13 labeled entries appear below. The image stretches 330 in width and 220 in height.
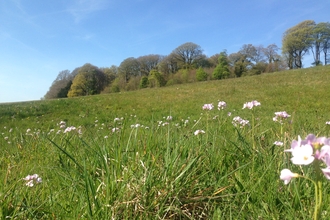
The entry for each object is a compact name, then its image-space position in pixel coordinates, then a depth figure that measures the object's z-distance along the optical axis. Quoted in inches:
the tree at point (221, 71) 2058.3
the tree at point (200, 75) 1994.3
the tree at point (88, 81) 2748.5
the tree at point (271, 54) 2554.1
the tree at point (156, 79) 2049.7
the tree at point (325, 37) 2049.7
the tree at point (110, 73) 3162.4
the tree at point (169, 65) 2844.5
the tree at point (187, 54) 2802.7
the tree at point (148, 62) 2970.0
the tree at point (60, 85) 2925.7
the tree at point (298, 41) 2065.7
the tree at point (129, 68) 2945.4
